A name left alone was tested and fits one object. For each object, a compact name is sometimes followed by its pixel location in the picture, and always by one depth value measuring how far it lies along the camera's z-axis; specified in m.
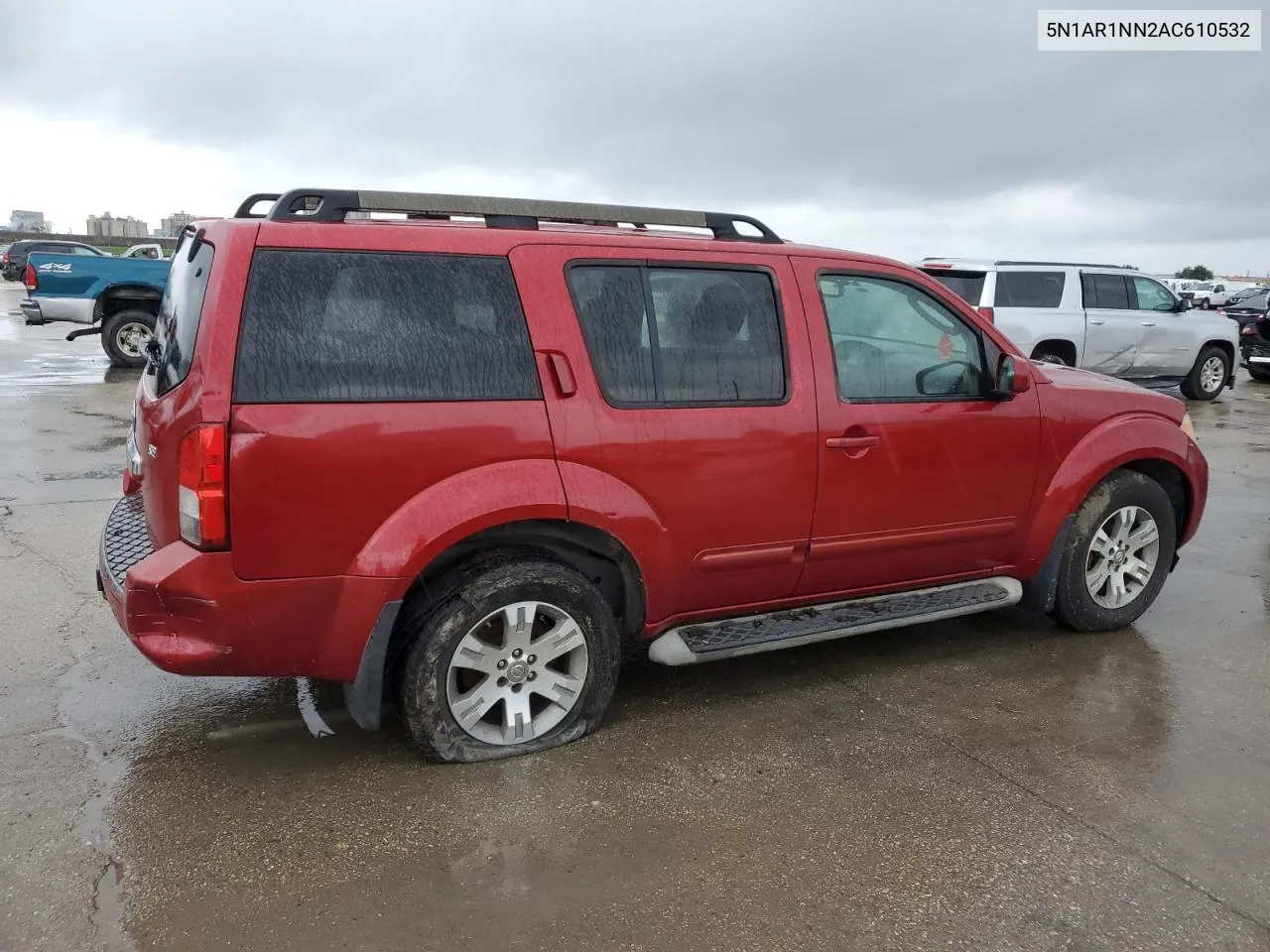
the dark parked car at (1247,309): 22.51
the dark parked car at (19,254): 35.34
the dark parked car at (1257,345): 17.09
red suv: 2.94
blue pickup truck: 13.75
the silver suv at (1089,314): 12.11
